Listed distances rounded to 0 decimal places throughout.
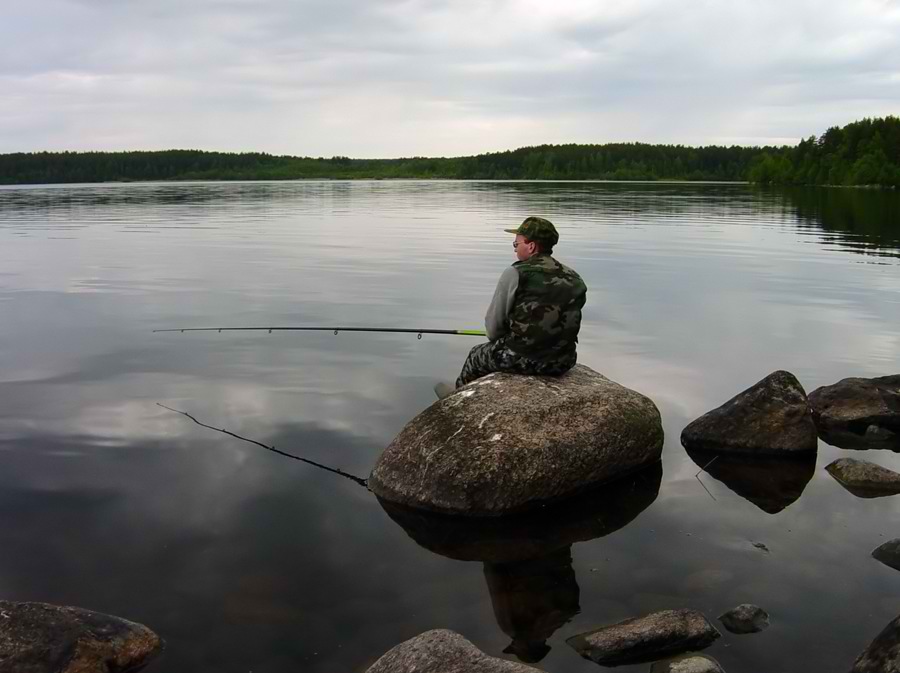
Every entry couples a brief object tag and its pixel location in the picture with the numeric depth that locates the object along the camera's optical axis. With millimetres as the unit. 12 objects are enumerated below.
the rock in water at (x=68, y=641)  5070
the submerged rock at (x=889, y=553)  6925
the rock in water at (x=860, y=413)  10445
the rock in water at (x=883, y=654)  4805
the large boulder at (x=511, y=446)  7805
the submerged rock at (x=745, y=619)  5930
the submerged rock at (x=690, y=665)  5215
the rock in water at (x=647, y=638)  5551
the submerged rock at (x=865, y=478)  8641
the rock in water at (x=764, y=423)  9766
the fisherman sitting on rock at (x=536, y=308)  8945
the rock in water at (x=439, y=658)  4852
